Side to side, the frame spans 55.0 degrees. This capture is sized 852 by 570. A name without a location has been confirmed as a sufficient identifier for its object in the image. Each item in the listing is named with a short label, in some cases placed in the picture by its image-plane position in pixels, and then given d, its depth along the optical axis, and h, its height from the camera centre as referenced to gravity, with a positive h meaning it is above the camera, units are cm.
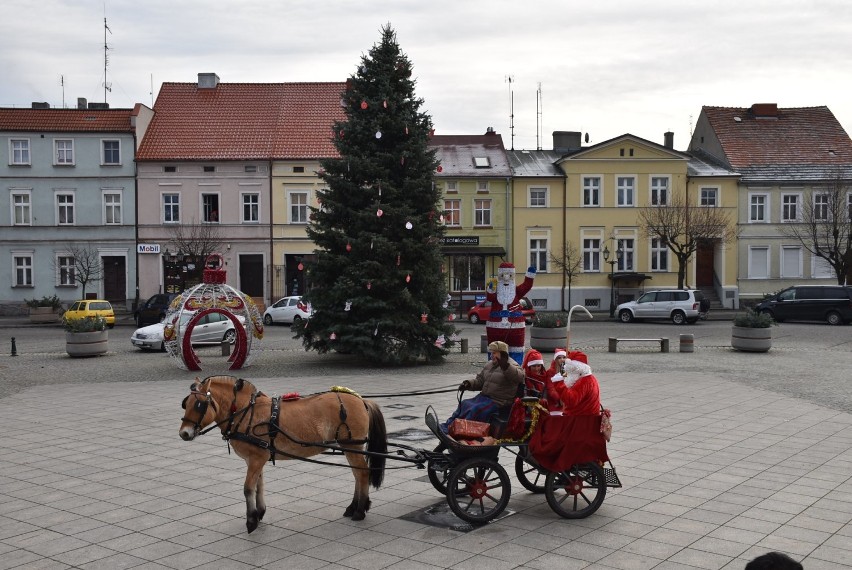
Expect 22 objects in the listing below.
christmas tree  1989 +87
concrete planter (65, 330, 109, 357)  2303 -210
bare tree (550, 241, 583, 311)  4268 +26
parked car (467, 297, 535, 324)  3722 -211
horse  741 -147
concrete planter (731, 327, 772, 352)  2328 -214
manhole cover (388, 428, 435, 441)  1152 -240
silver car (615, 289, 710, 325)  3600 -185
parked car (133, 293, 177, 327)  3459 -180
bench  2387 -229
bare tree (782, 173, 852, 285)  4056 +196
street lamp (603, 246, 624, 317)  4239 +9
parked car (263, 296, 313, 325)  3627 -194
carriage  749 -167
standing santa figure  1477 -88
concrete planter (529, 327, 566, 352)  2323 -204
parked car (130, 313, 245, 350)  2455 -196
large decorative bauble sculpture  1939 -111
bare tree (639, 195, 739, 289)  4084 +196
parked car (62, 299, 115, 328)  3428 -169
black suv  3497 -175
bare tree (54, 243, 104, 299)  4066 +18
